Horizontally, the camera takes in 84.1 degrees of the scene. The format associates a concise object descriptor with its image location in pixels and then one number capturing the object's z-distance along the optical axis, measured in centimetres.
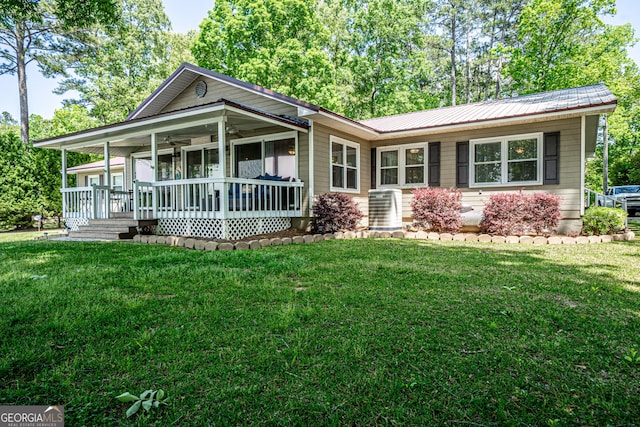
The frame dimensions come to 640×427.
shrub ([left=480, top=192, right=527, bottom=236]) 820
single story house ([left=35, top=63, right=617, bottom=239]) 815
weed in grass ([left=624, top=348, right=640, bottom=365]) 212
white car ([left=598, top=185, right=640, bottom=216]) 1805
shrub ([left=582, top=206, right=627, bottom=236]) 806
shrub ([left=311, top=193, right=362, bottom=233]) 900
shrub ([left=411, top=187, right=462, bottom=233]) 898
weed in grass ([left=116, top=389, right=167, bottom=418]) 167
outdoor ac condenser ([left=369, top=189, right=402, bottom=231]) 928
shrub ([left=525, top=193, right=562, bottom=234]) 832
